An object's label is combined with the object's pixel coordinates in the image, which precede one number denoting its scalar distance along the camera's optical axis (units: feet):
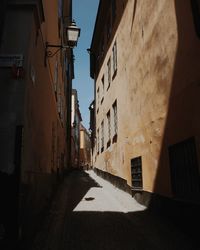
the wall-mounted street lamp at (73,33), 15.40
